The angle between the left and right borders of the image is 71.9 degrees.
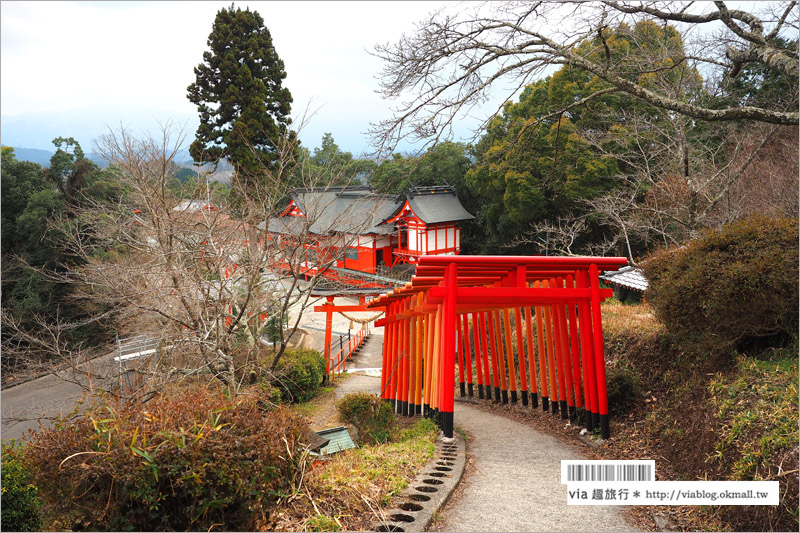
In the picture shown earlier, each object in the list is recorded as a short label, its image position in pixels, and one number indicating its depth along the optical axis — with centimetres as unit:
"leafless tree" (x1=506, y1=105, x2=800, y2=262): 1051
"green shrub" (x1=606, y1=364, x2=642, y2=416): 774
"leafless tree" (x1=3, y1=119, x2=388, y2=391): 805
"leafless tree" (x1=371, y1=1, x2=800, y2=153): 617
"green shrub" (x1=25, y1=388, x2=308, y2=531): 352
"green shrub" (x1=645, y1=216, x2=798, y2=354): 547
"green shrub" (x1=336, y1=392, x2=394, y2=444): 848
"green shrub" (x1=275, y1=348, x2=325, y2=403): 1345
